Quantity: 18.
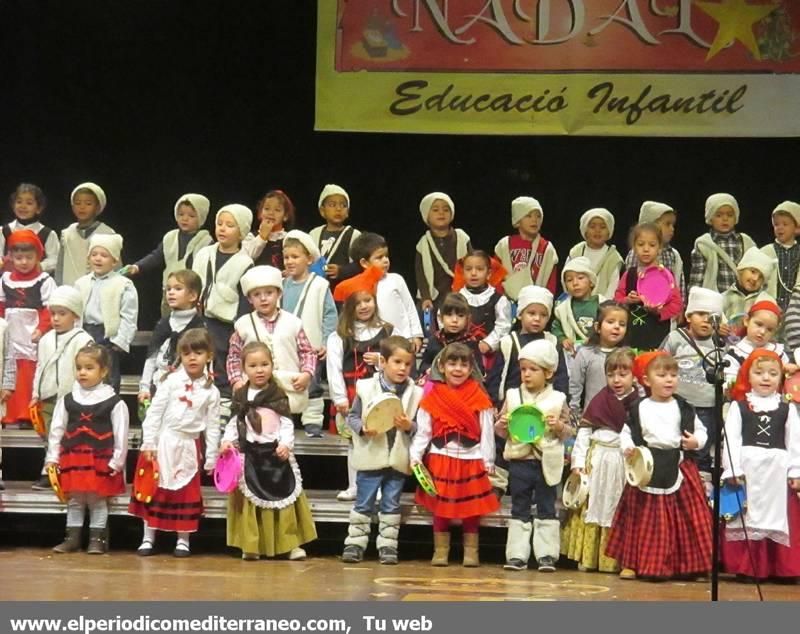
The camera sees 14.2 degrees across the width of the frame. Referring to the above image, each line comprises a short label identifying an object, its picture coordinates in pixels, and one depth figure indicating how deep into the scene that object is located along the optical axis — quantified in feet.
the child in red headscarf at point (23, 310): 49.43
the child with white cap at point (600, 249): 51.06
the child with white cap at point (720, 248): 51.16
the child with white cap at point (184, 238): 51.72
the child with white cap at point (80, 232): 52.28
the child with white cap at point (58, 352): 47.11
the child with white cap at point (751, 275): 48.87
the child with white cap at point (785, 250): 50.69
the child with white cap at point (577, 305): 48.21
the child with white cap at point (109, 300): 48.82
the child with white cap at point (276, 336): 46.55
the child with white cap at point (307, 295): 48.59
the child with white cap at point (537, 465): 44.05
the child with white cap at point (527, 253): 51.63
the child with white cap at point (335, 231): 52.09
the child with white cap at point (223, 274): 49.19
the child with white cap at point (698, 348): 46.25
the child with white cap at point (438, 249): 51.86
